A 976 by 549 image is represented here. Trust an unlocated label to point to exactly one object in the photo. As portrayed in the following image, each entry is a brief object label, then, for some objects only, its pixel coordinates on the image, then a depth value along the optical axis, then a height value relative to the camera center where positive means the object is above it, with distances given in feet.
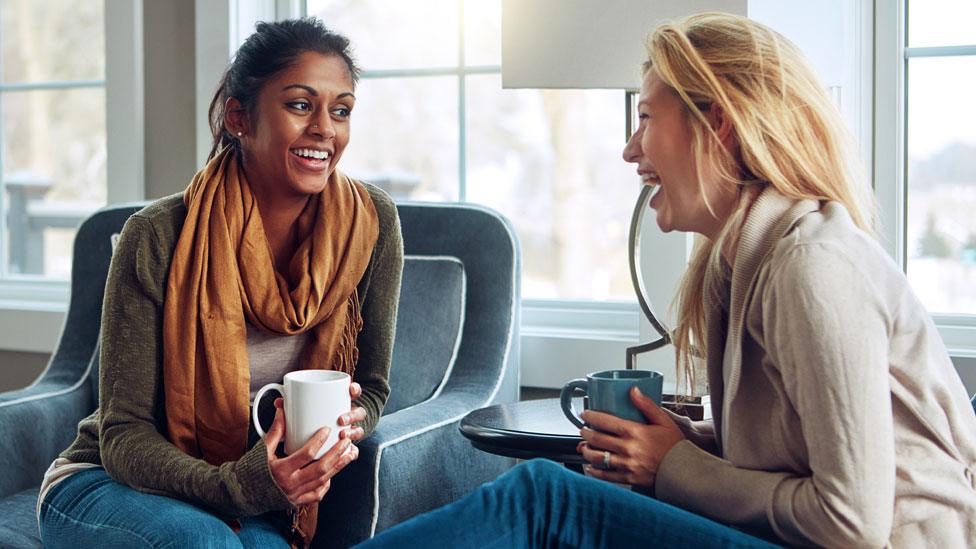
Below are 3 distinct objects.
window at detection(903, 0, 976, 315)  7.22 +0.66
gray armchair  6.27 -0.72
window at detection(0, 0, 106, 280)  9.93 +1.20
